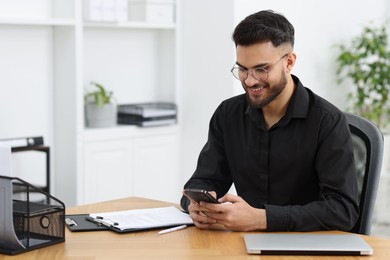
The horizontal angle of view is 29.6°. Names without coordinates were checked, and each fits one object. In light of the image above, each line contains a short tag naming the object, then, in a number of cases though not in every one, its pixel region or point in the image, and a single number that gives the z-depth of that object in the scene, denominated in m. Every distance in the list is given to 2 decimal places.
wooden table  2.01
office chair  2.50
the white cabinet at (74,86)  3.99
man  2.27
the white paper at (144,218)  2.29
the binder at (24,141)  3.72
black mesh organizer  2.03
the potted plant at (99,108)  4.27
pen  2.25
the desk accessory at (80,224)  2.28
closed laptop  2.02
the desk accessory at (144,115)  4.45
